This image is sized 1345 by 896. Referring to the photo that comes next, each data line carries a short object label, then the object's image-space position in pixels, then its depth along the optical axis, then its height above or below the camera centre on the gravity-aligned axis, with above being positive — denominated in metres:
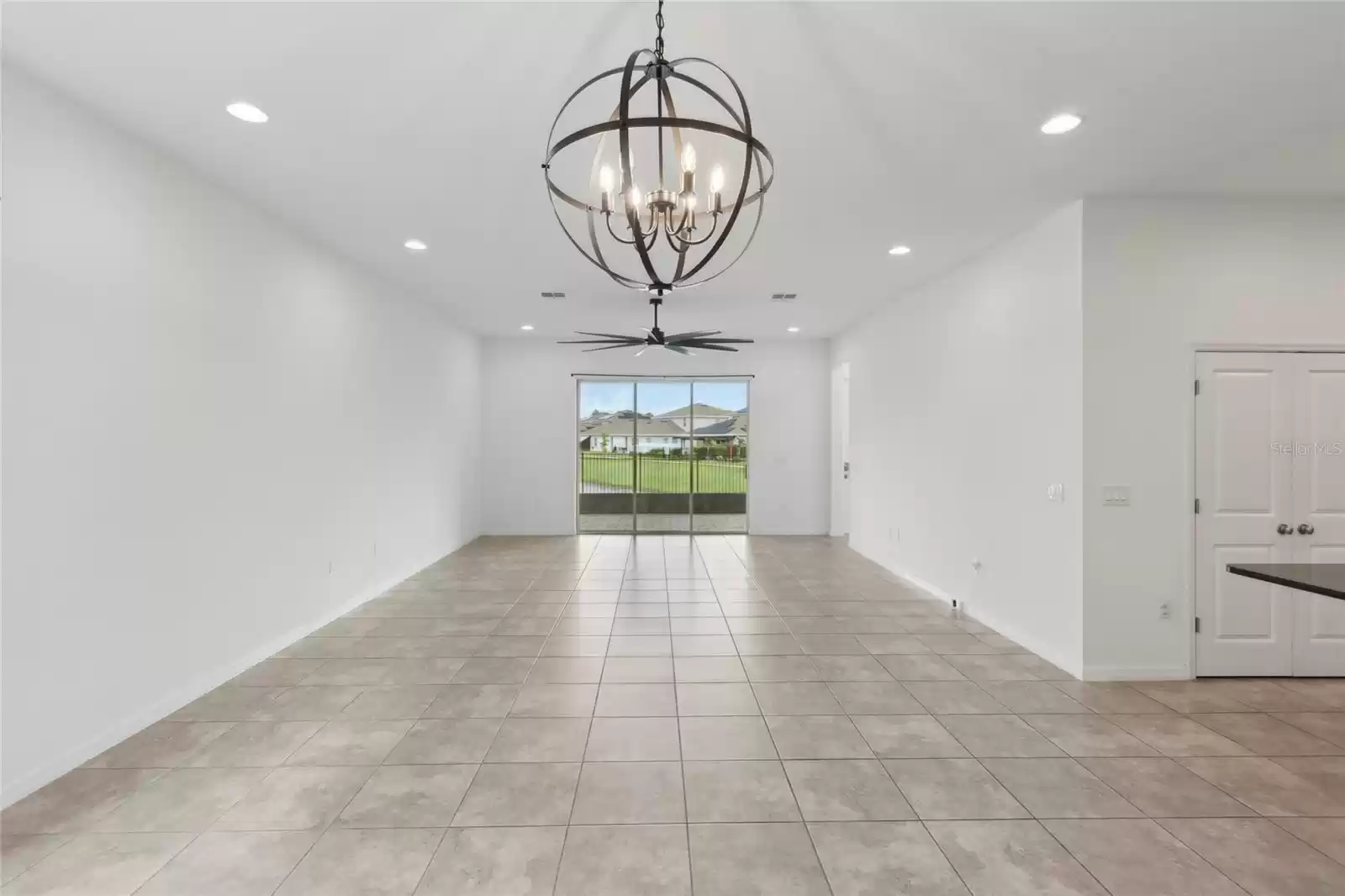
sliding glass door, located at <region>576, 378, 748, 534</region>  9.48 -0.12
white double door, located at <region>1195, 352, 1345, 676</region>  3.81 -0.28
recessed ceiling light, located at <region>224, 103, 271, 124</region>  2.75 +1.49
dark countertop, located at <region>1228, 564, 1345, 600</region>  2.18 -0.47
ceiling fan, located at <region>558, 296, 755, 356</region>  6.29 +1.11
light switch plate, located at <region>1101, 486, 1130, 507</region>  3.80 -0.27
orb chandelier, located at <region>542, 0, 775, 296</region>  1.49 +0.77
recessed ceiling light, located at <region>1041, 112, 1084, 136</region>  2.81 +1.50
